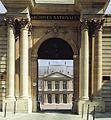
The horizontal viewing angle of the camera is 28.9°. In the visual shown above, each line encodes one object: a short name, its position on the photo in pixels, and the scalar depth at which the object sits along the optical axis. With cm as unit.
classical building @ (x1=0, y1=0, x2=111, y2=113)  1555
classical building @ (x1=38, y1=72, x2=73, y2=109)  5381
